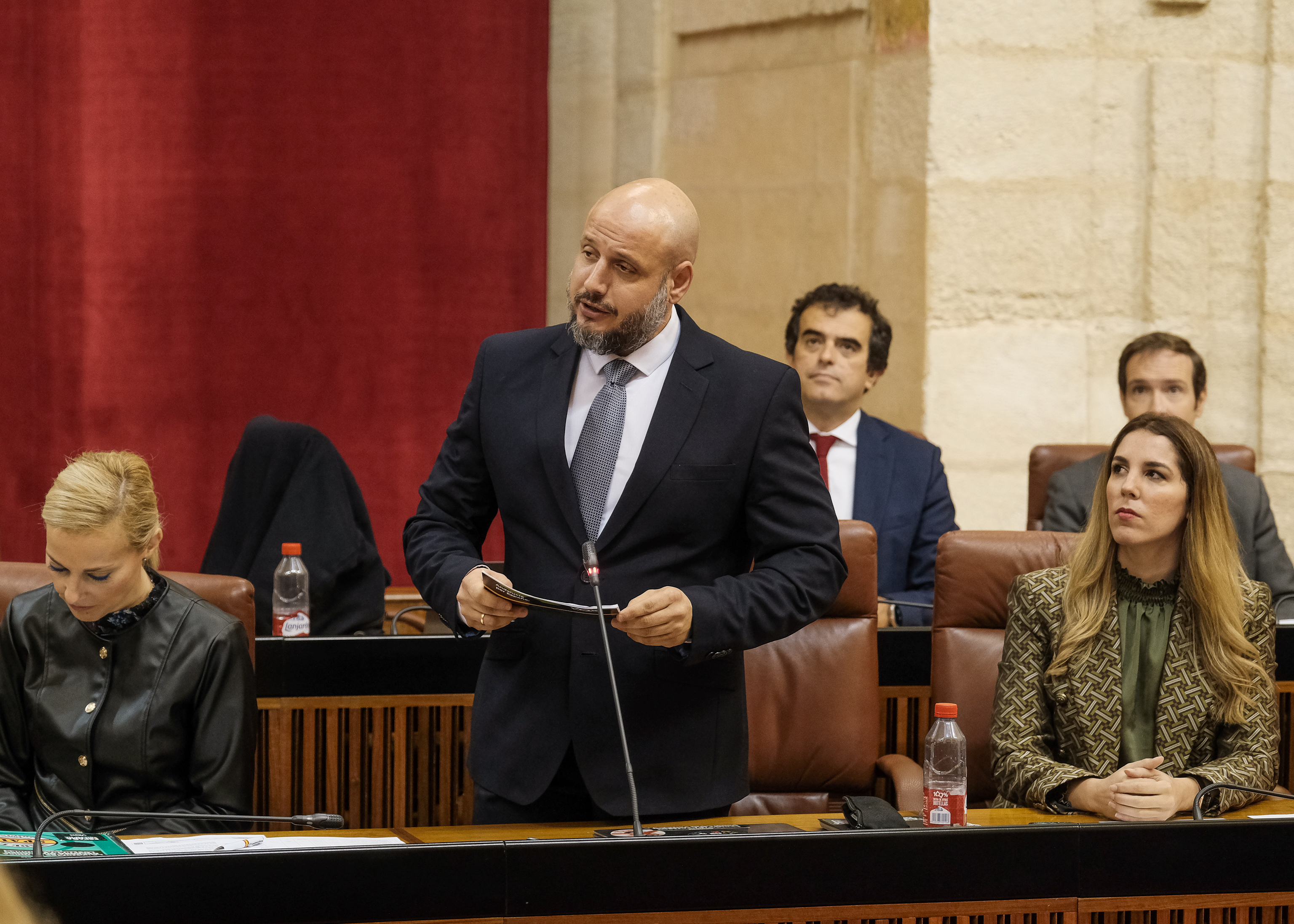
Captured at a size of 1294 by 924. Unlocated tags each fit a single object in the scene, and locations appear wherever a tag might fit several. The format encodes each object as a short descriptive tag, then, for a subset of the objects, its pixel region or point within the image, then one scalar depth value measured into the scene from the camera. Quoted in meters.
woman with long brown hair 5.00
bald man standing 4.02
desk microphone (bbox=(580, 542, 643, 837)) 3.55
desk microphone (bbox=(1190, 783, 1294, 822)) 4.21
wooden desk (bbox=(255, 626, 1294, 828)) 5.91
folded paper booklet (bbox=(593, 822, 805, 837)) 3.72
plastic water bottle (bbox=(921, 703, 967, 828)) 4.55
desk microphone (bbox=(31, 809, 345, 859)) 3.68
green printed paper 3.51
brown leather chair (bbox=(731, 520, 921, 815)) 5.74
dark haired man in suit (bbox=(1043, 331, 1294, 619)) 7.00
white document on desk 3.59
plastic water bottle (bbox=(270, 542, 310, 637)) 7.12
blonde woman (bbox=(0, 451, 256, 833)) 4.45
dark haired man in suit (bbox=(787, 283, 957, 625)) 7.31
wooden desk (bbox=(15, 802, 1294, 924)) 3.37
